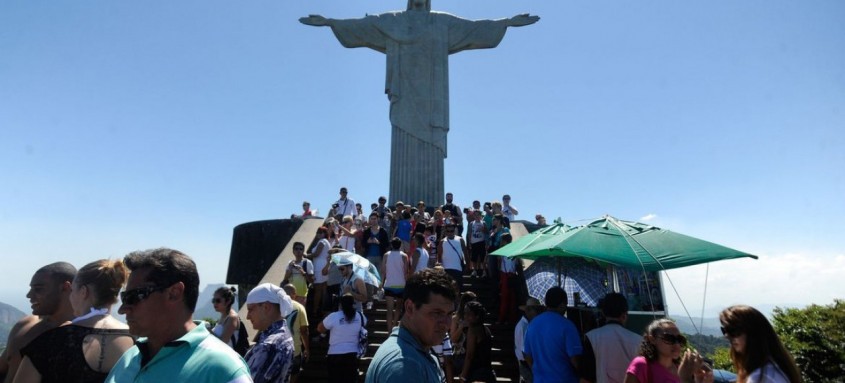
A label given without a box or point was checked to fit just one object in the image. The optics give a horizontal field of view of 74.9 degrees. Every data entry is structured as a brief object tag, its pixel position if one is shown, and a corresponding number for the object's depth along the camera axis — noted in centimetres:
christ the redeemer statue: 1555
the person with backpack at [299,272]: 836
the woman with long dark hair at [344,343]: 576
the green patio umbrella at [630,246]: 495
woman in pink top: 353
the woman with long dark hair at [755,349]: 290
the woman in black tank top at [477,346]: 523
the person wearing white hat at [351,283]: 700
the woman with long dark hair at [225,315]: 459
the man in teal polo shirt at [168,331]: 191
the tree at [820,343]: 593
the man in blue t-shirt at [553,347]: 438
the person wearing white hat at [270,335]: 334
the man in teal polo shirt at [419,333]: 204
